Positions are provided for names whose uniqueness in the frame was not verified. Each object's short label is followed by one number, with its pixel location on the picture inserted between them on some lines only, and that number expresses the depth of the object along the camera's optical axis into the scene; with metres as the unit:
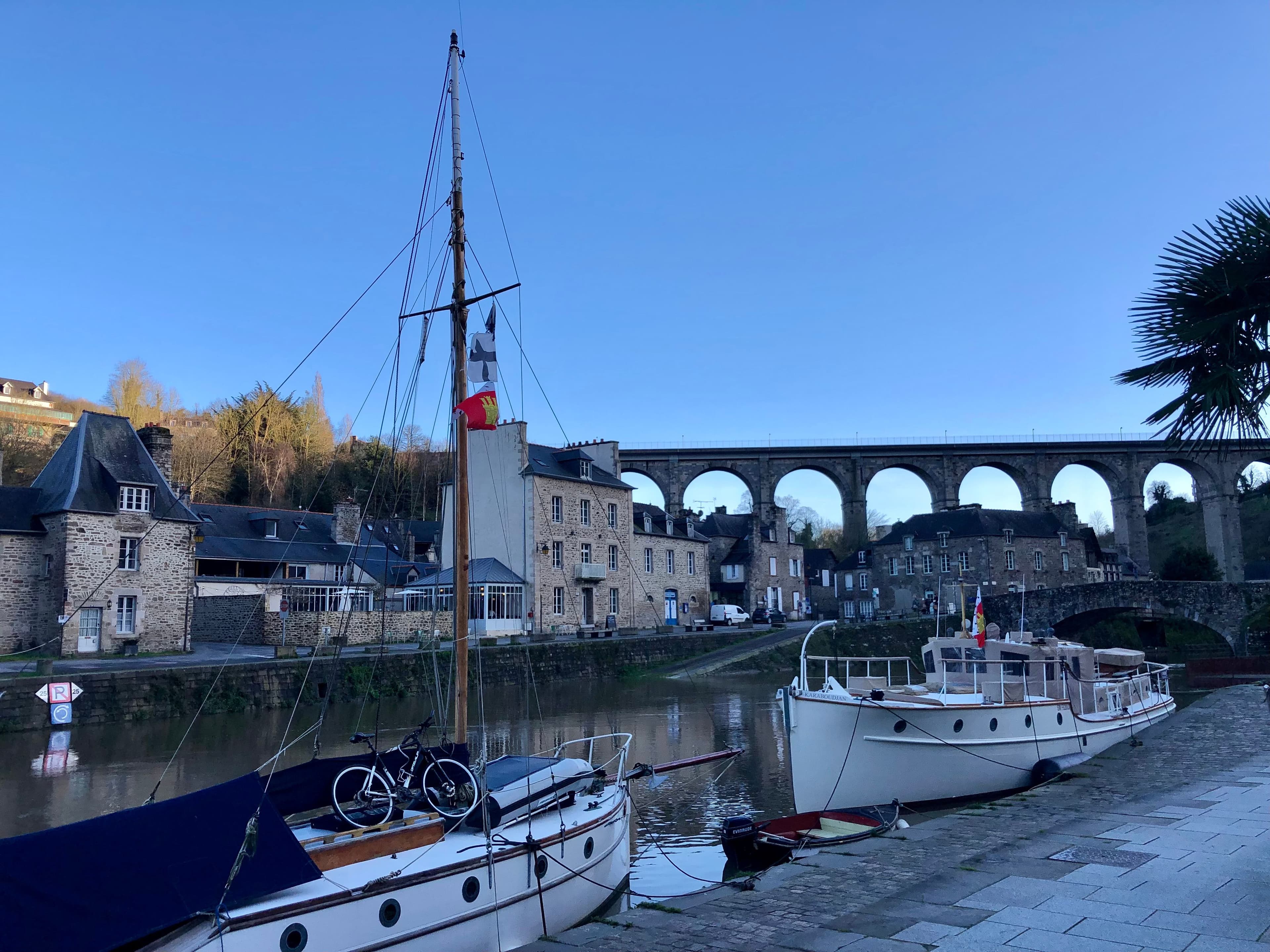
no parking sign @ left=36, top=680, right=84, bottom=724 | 18.73
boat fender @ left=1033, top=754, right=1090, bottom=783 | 13.07
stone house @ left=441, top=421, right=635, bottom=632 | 37.53
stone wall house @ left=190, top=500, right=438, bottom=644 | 33.38
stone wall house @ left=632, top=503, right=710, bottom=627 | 43.94
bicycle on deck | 7.62
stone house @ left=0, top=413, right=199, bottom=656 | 26.78
